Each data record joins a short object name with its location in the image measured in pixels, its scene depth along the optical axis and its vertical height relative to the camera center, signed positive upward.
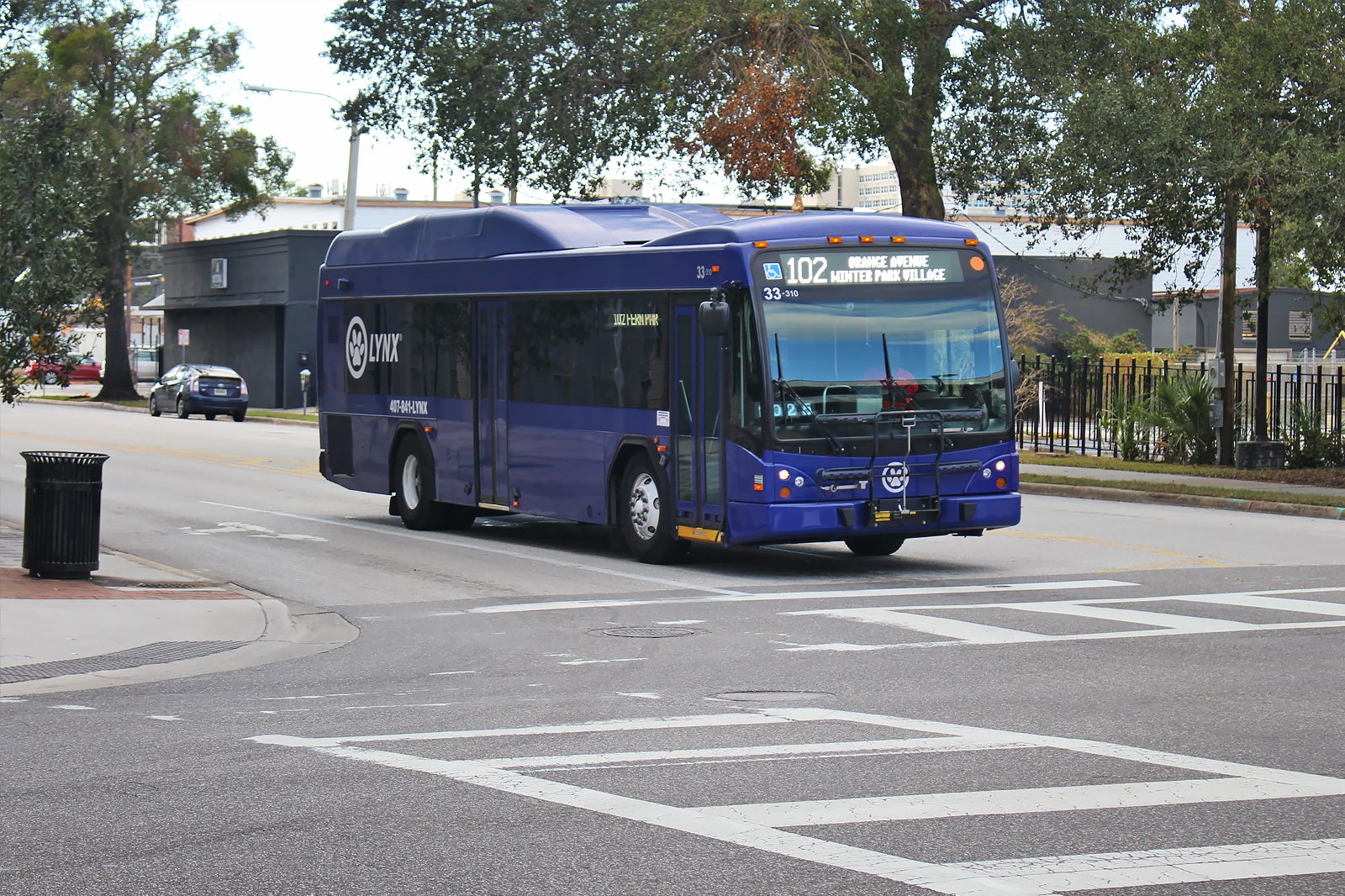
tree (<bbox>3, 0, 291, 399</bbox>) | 58.56 +9.06
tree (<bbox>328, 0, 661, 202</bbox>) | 33.56 +6.21
